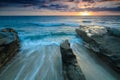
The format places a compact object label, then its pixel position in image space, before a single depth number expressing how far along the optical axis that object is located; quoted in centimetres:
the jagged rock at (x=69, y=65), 158
